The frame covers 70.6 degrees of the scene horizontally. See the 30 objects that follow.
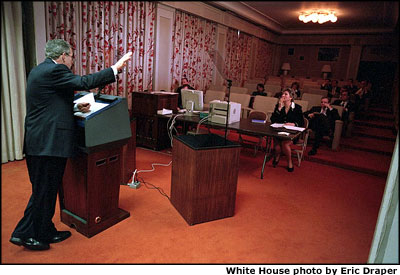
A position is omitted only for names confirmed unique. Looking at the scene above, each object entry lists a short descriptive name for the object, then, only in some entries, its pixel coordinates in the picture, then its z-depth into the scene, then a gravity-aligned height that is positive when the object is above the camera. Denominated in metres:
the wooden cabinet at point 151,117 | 4.30 -0.73
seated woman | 3.81 -0.47
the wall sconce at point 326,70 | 10.59 +0.43
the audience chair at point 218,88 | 6.66 -0.31
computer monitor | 3.96 -0.38
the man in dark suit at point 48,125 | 1.60 -0.36
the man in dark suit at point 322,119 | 4.74 -0.64
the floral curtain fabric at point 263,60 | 9.39 +0.61
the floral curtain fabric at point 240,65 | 6.65 +0.30
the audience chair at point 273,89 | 7.32 -0.27
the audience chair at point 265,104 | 5.34 -0.49
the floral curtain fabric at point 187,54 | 5.24 +0.34
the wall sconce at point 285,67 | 11.23 +0.47
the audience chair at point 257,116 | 4.28 -0.58
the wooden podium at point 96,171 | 1.84 -0.74
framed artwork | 10.76 +1.06
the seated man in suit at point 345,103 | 5.28 -0.38
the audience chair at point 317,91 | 6.54 -0.23
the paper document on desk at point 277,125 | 3.59 -0.58
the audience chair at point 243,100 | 5.60 -0.49
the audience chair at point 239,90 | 6.70 -0.33
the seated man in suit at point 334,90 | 6.86 -0.21
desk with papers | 3.21 -0.61
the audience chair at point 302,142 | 4.06 -0.90
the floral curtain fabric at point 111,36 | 3.71 +0.43
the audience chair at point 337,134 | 4.80 -0.86
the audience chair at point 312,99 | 5.71 -0.36
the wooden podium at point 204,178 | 2.24 -0.84
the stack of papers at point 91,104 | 1.80 -0.25
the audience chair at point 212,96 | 5.84 -0.44
